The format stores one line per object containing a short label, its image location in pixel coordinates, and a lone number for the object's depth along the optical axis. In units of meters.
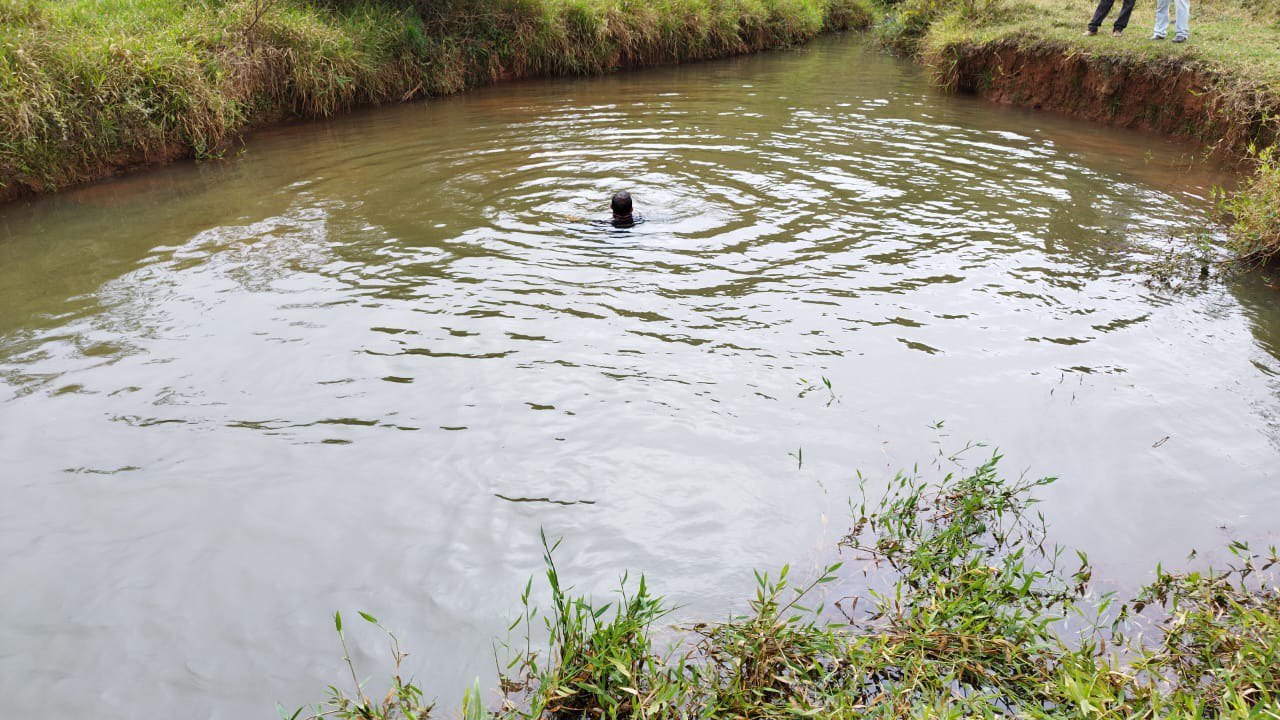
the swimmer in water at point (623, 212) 6.69
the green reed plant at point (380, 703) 2.46
